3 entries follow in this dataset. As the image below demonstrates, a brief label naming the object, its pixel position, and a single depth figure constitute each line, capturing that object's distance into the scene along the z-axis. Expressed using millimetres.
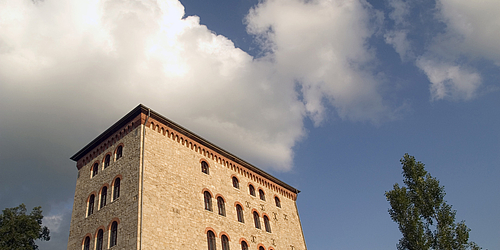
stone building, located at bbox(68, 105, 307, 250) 19859
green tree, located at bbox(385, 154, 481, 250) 25031
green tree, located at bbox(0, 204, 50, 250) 30109
